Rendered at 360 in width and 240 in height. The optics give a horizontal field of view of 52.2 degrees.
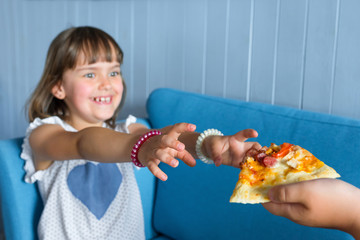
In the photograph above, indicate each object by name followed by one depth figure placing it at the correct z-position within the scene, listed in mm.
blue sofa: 1050
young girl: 1229
